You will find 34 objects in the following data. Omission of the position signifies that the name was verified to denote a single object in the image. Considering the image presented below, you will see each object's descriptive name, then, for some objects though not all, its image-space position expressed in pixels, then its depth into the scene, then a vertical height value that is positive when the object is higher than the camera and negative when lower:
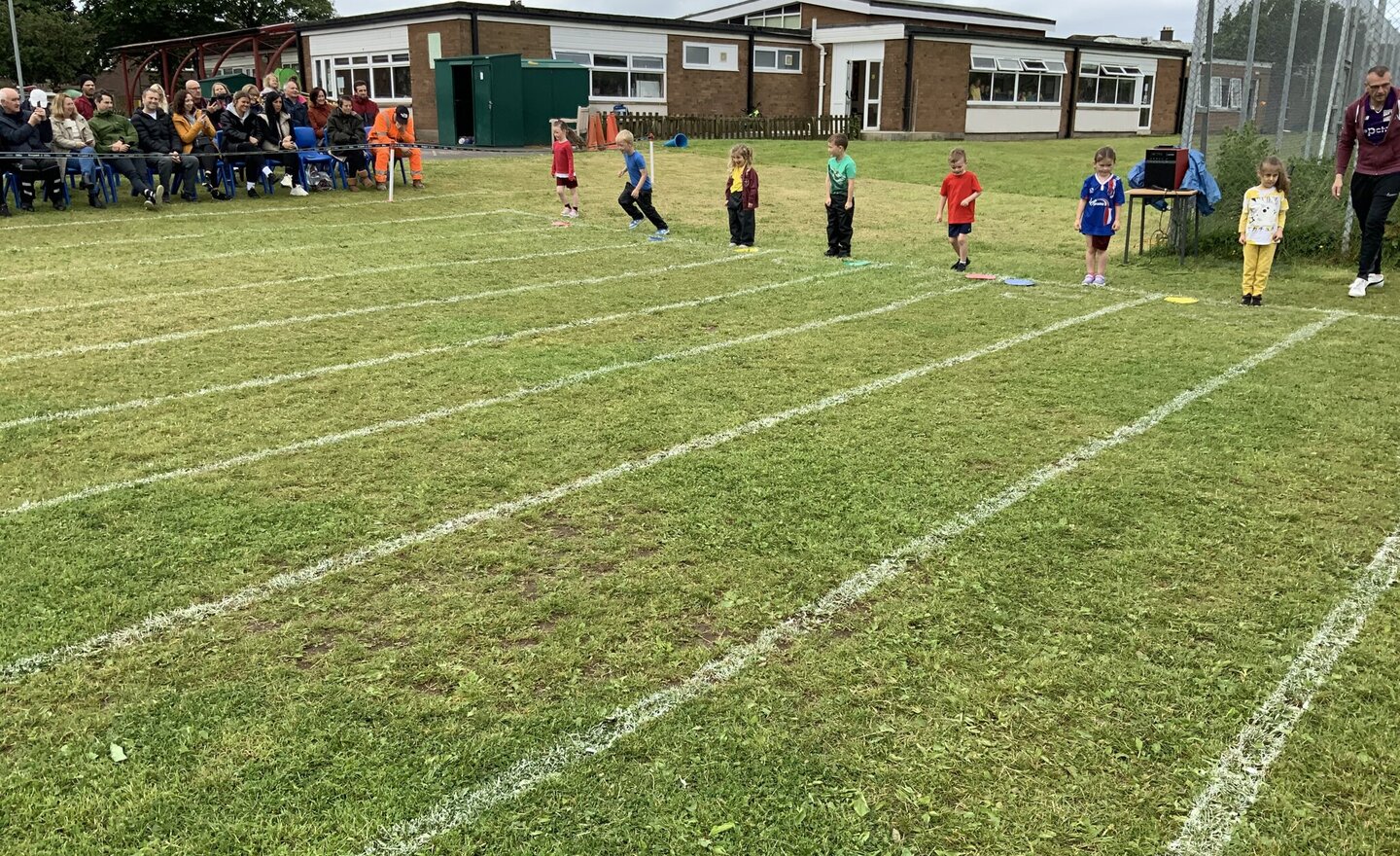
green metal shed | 27.55 +1.56
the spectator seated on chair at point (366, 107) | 19.76 +0.90
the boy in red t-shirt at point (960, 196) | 11.99 -0.43
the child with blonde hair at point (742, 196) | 13.76 -0.51
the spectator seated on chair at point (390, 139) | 19.50 +0.28
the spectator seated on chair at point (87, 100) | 20.02 +1.00
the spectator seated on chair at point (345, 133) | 19.25 +0.38
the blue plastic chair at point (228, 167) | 17.92 -0.24
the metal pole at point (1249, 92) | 12.65 +0.80
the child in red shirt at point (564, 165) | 16.25 -0.16
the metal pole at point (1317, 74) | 13.12 +1.05
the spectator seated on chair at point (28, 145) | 15.15 +0.11
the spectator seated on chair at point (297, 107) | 19.01 +0.84
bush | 12.69 -0.51
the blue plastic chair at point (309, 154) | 18.80 +0.01
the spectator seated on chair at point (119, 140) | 16.48 +0.21
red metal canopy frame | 37.12 +4.03
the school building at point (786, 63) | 31.95 +3.14
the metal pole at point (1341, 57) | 12.98 +1.24
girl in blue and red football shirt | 11.17 -0.54
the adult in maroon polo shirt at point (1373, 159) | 10.14 +0.00
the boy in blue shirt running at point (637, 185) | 15.09 -0.42
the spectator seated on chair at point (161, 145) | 16.35 +0.13
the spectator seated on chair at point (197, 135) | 17.09 +0.31
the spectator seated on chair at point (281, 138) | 18.64 +0.27
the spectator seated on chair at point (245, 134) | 17.94 +0.33
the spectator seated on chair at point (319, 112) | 19.84 +0.80
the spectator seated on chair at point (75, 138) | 15.85 +0.23
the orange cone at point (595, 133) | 28.62 +0.60
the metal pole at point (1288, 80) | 12.88 +0.97
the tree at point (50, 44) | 53.97 +5.65
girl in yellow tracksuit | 10.05 -0.62
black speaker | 12.20 -0.11
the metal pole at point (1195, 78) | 12.73 +0.98
